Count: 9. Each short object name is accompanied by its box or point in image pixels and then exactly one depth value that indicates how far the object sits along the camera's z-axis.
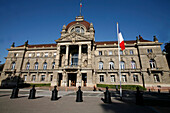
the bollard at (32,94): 9.61
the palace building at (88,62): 29.58
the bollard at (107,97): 8.14
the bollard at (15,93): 9.70
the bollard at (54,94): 9.26
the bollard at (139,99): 7.58
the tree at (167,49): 34.25
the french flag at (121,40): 12.94
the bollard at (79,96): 8.64
